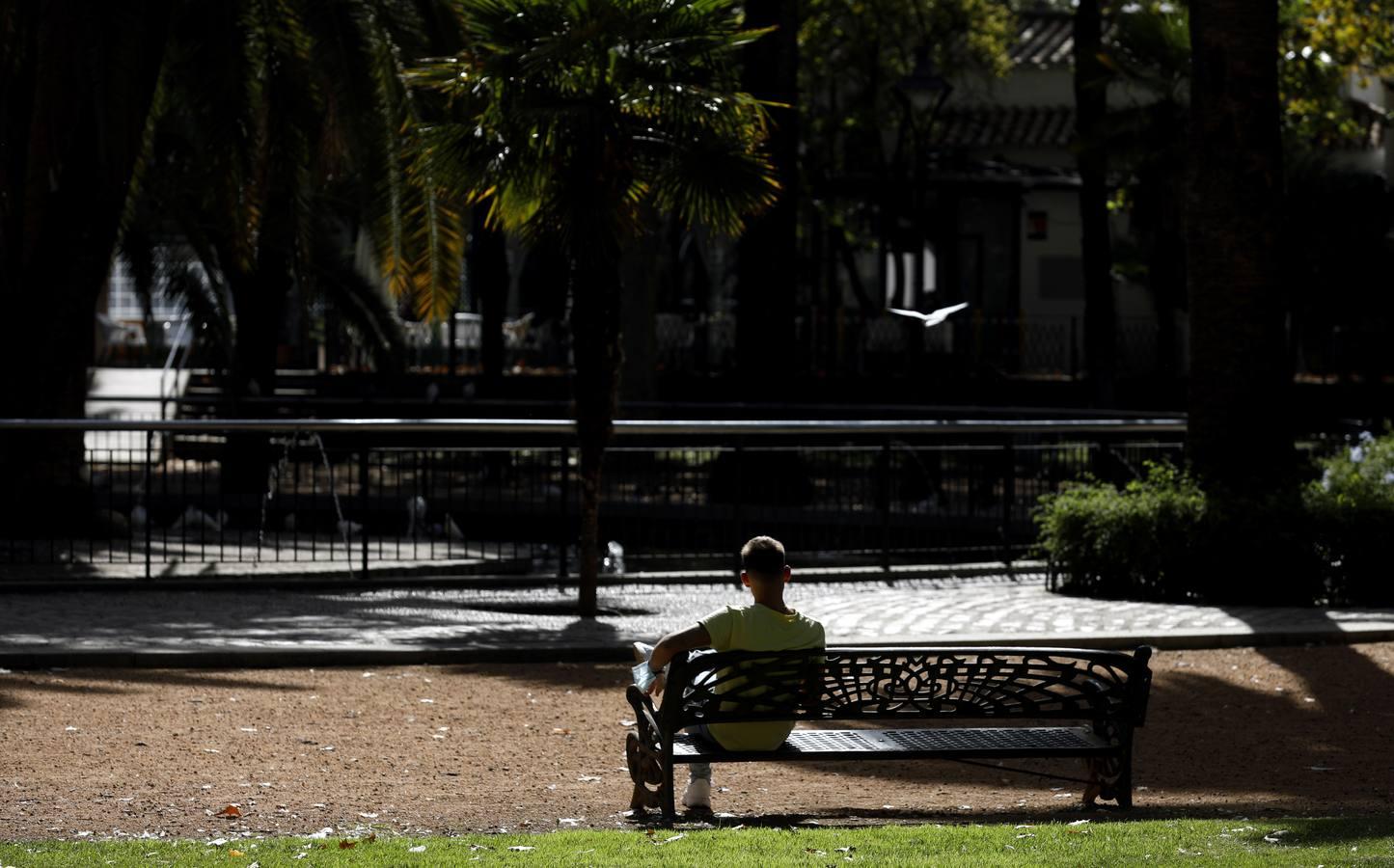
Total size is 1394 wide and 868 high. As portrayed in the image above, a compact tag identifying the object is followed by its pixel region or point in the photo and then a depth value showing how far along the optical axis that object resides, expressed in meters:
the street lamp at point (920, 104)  21.91
